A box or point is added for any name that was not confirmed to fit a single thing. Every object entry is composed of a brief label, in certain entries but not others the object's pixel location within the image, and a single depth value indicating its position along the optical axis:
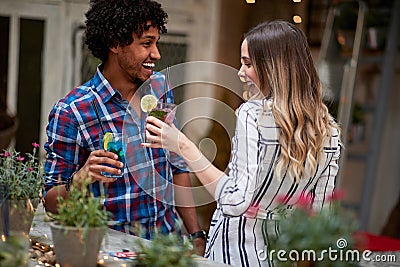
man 2.49
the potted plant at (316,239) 1.62
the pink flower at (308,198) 2.25
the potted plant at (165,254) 1.71
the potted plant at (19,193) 2.07
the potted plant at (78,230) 1.83
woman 2.19
